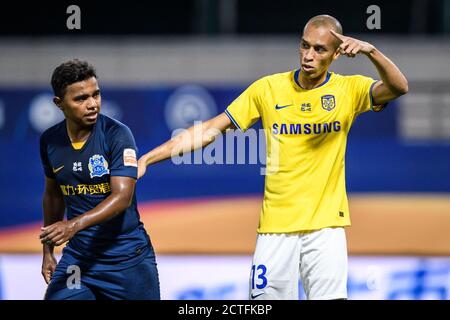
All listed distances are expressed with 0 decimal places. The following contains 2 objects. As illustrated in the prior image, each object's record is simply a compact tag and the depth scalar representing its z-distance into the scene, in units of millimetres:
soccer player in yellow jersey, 10297
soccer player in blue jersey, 10211
